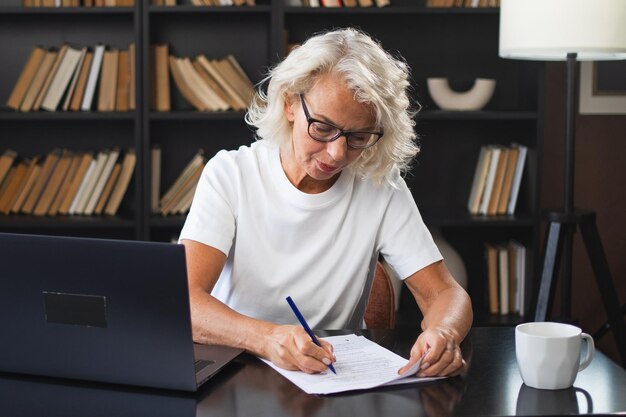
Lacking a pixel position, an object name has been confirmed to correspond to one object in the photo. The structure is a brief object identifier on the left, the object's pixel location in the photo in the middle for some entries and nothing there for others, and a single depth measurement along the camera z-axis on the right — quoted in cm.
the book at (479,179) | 374
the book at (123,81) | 362
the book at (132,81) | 359
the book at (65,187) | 363
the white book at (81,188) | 363
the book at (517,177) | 371
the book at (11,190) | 364
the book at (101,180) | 364
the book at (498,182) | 373
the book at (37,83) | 359
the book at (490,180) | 373
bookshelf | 360
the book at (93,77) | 359
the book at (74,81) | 359
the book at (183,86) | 364
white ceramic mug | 140
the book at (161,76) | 362
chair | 205
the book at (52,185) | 363
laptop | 134
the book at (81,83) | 361
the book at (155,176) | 367
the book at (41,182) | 363
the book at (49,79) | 358
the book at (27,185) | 363
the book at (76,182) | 362
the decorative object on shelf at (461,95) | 370
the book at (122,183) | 364
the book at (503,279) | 378
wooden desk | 132
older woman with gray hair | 186
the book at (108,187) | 365
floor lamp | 302
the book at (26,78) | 359
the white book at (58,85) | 359
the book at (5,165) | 363
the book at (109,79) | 360
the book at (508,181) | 372
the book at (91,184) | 364
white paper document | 142
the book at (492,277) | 379
